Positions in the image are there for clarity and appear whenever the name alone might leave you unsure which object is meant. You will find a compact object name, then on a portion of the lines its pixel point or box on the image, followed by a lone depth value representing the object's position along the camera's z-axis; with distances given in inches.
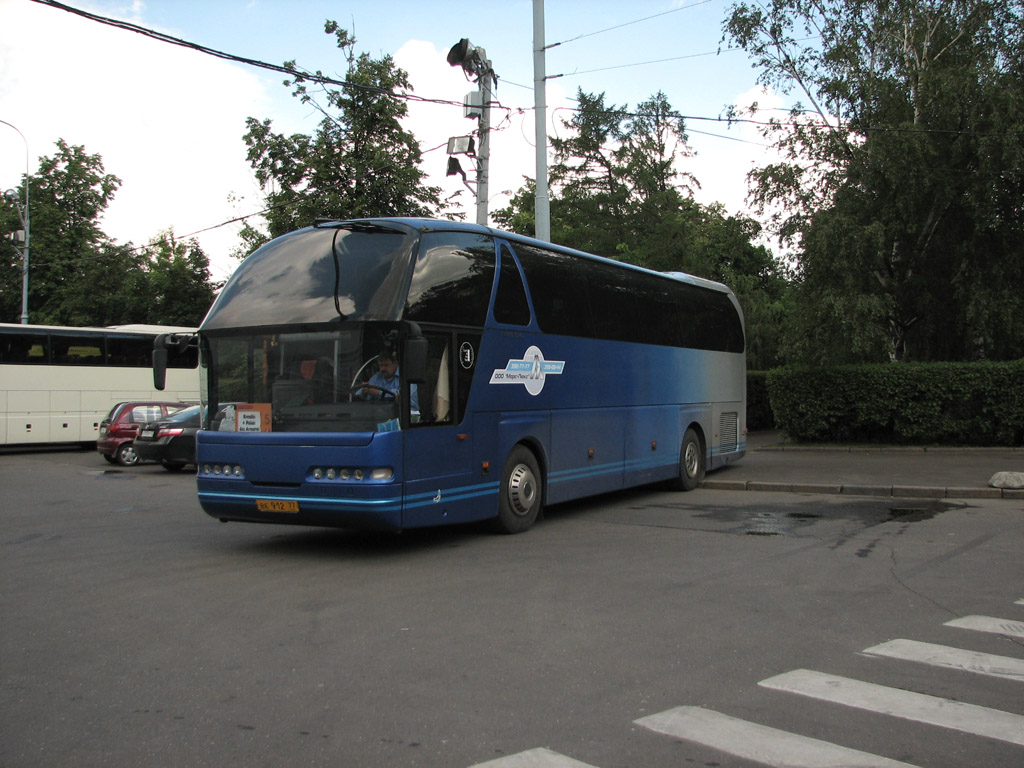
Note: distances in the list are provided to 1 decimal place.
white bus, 1050.1
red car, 905.5
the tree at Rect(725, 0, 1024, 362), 862.5
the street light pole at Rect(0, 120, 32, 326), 1563.7
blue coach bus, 354.9
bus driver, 354.9
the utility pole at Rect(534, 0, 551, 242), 720.3
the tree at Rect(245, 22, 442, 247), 1033.5
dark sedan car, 815.1
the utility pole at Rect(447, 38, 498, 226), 744.3
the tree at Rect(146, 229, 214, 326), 1668.3
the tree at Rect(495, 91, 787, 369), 1979.6
